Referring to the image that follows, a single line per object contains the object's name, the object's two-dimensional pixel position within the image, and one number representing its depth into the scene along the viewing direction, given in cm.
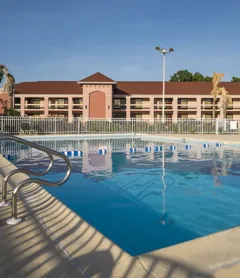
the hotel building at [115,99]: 3759
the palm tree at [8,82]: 2711
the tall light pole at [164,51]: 2845
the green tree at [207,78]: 5397
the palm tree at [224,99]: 3382
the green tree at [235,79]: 5756
